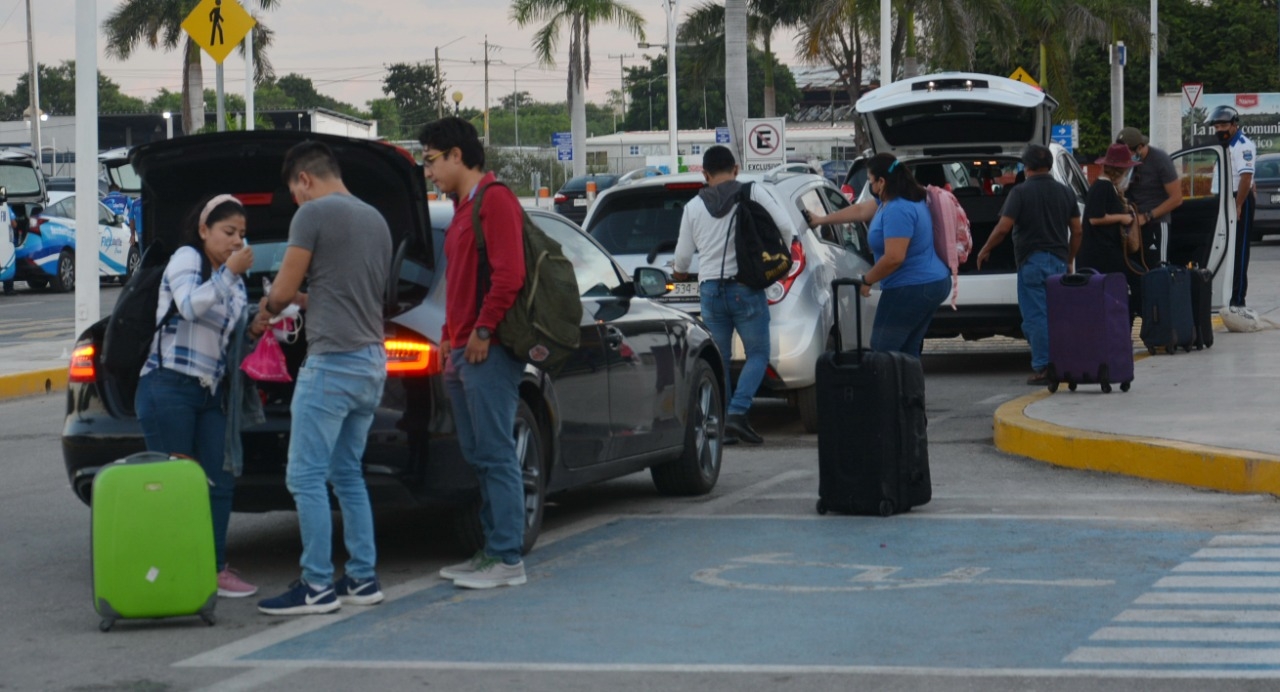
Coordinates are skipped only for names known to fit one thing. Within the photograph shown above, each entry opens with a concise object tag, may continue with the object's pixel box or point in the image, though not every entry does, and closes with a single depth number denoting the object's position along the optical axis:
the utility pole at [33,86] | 69.94
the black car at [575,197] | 47.16
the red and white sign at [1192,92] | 43.88
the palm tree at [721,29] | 51.72
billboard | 60.38
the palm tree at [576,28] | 50.62
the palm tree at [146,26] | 51.25
